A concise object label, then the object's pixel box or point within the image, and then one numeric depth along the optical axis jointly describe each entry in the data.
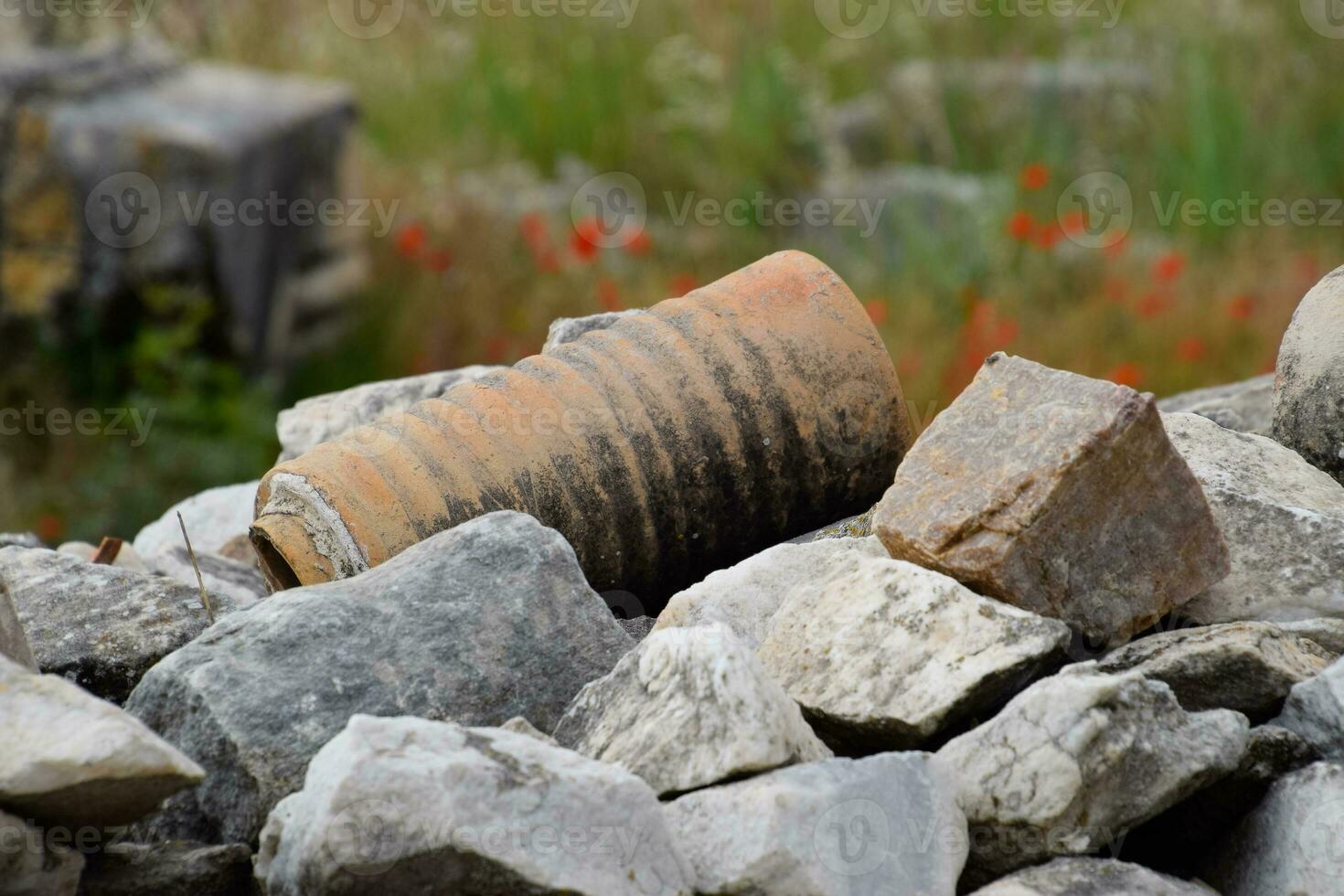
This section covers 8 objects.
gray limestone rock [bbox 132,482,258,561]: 7.54
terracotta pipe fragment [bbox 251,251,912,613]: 5.64
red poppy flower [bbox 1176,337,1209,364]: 12.29
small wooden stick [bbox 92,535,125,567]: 6.40
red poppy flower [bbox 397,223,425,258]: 14.40
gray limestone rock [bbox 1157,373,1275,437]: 7.04
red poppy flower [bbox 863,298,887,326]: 13.06
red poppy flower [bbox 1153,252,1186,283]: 12.34
